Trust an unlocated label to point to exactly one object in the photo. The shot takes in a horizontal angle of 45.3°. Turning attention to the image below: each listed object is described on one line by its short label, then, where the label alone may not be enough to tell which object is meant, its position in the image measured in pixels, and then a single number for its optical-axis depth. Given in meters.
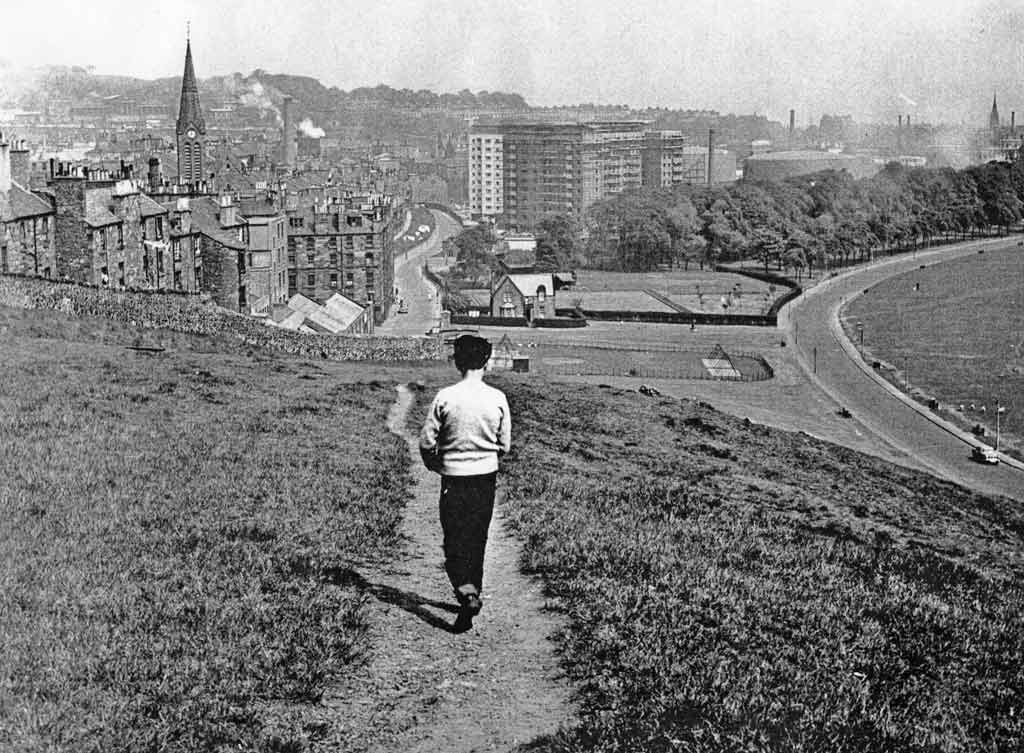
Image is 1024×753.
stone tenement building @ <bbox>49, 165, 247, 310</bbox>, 49.62
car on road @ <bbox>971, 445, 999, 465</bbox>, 51.69
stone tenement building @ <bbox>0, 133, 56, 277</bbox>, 45.31
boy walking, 10.20
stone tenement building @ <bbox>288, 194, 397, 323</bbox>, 83.88
